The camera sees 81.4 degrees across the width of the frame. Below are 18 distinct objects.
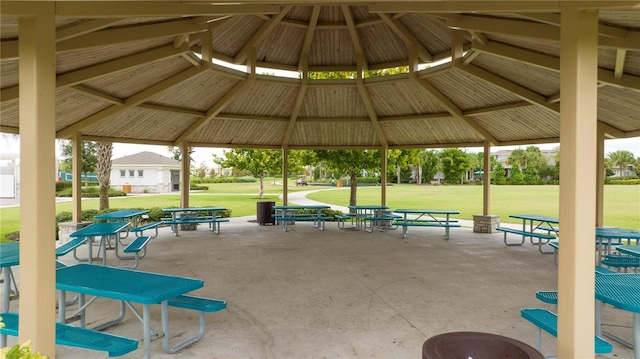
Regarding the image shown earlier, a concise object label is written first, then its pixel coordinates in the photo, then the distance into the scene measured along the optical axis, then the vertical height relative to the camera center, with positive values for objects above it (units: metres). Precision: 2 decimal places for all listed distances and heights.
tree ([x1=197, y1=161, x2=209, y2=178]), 56.18 +0.96
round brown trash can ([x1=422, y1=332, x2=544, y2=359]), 2.55 -1.21
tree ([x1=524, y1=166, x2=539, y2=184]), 49.44 +0.11
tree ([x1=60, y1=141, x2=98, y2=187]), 22.91 +1.43
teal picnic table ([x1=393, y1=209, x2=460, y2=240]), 11.64 -1.51
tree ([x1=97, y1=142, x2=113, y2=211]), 16.55 +0.34
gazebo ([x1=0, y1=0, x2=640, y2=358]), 3.16 +1.94
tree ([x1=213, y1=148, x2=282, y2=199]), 24.80 +1.10
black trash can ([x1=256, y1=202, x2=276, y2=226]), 14.87 -1.43
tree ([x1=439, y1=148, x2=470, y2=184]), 47.38 +1.78
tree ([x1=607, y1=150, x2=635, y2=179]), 51.91 +2.32
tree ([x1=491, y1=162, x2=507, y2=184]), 50.93 +0.12
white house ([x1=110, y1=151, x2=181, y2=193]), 43.22 +0.28
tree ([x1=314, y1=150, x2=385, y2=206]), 17.56 +0.77
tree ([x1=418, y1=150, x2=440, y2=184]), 50.54 +1.91
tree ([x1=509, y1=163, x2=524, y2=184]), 49.75 -0.16
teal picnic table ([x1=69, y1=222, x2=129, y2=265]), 7.20 -1.11
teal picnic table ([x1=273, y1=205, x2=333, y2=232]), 12.98 -1.47
